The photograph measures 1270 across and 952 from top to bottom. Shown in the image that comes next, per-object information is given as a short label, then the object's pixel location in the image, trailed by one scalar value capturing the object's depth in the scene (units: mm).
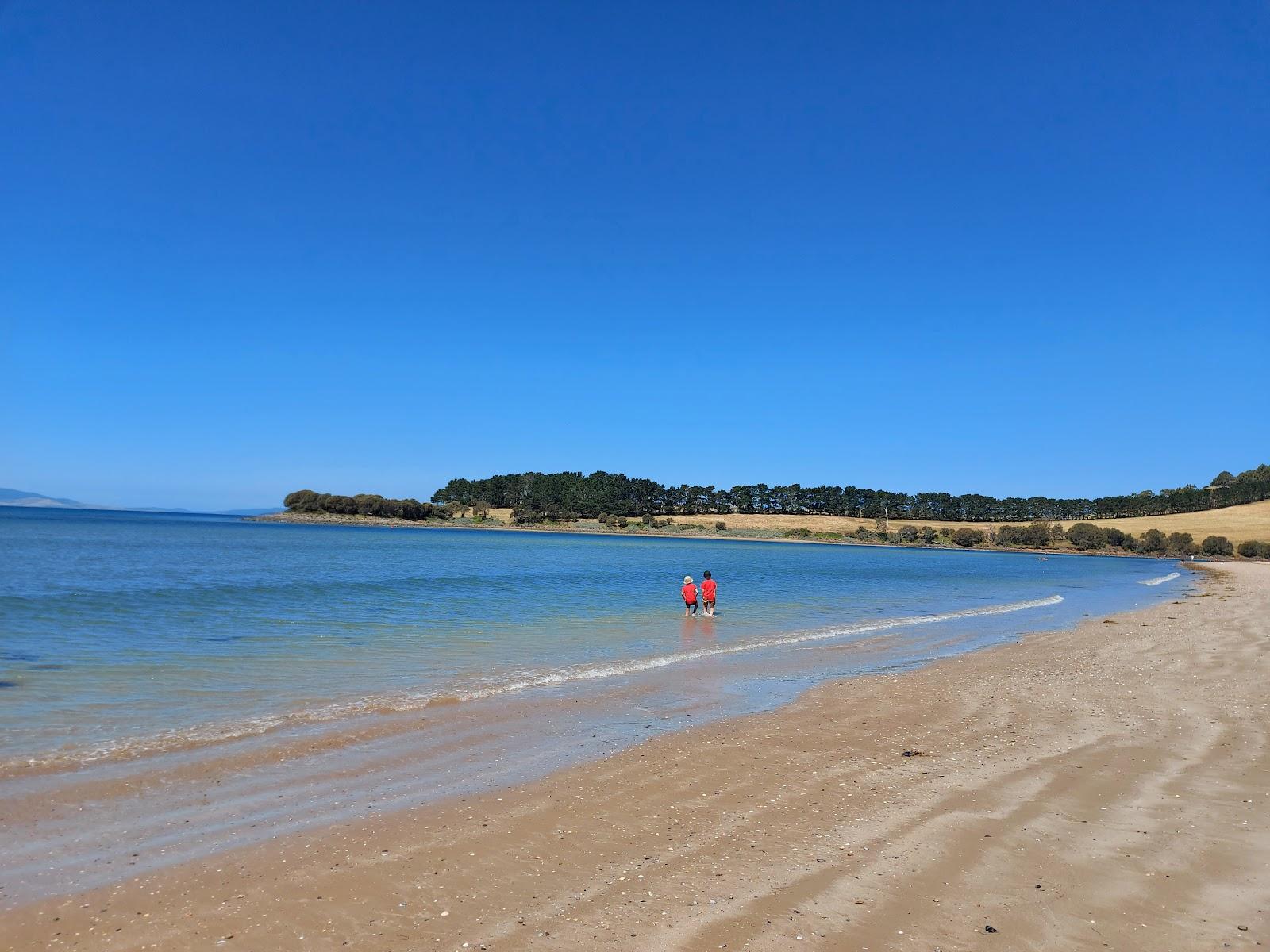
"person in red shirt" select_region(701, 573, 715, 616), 22188
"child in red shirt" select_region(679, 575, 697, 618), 22609
